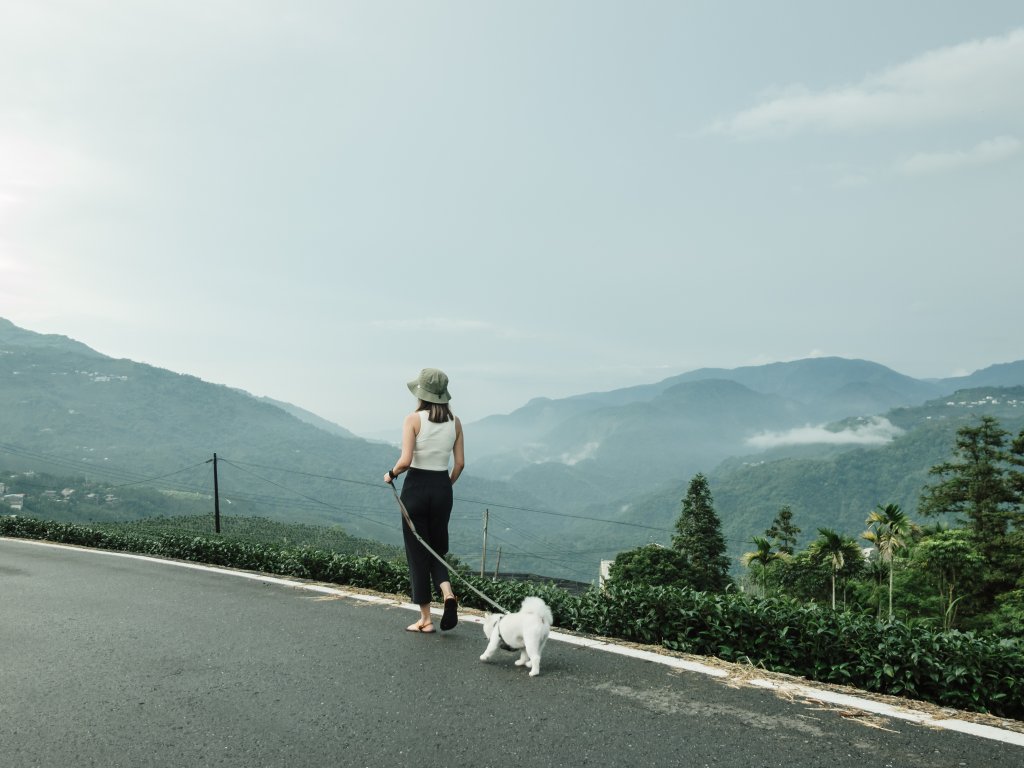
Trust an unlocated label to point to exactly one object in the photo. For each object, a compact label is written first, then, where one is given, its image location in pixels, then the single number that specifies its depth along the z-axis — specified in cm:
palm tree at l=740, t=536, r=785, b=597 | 4616
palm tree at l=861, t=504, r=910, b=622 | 3388
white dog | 455
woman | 557
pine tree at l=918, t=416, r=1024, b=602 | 4444
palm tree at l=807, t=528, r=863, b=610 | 4066
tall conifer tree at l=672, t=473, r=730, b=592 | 5850
